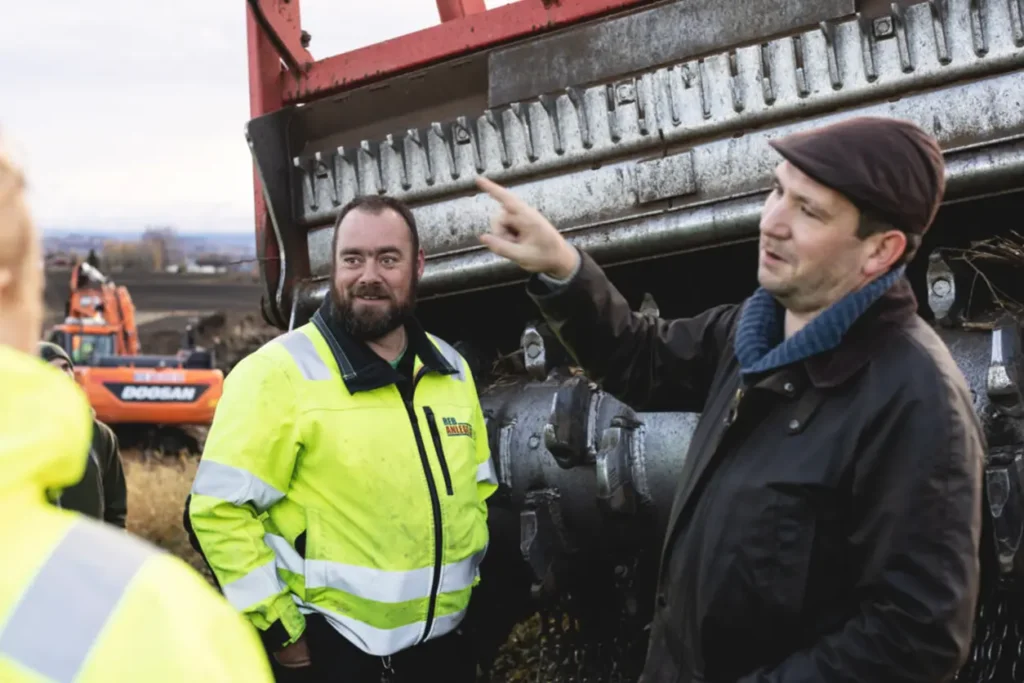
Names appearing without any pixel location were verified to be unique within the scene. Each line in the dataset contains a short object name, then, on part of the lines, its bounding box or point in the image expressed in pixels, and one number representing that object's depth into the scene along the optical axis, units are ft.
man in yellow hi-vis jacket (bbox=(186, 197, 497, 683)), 8.71
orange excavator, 41.65
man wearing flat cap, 5.66
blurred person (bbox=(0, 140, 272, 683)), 2.73
